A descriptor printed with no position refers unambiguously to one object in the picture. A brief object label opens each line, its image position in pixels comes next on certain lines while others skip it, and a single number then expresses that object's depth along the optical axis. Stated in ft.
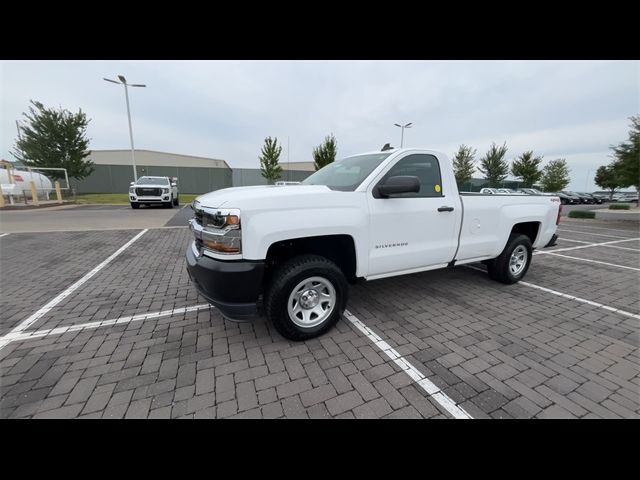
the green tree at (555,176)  126.41
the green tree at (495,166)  104.73
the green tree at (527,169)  108.68
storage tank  50.40
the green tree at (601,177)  128.23
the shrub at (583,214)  54.19
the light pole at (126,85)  58.58
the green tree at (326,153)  88.33
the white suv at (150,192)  47.60
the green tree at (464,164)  103.16
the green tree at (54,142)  69.31
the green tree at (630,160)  49.03
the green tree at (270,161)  98.37
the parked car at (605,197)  137.39
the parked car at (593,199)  125.83
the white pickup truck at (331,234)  7.87
